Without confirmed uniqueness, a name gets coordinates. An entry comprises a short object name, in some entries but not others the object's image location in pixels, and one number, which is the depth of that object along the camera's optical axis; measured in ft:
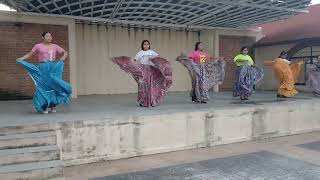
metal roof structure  31.55
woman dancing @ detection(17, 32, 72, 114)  20.67
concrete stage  17.90
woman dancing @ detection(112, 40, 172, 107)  24.29
